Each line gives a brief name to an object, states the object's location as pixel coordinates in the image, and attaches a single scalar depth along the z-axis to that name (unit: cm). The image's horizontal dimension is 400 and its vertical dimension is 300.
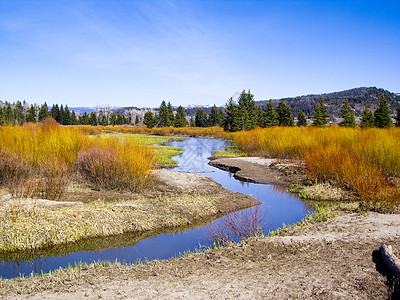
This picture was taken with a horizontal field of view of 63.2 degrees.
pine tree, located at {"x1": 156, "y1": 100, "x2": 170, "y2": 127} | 7044
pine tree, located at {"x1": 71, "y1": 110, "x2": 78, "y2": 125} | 8370
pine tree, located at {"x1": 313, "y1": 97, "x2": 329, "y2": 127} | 4903
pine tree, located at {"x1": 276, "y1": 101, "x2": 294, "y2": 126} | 5184
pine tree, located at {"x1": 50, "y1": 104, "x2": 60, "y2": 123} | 8183
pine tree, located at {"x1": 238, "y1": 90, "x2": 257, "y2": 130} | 5069
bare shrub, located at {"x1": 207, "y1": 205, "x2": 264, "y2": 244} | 763
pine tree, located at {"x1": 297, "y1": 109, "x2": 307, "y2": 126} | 6214
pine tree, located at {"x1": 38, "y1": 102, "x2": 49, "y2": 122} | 7485
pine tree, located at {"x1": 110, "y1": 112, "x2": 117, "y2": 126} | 9342
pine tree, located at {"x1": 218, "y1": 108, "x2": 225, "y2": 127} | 8005
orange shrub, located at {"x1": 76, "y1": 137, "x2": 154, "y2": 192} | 1222
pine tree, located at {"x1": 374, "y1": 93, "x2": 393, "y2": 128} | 4266
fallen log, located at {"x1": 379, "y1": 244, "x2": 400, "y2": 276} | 495
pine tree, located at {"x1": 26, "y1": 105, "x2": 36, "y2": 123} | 7229
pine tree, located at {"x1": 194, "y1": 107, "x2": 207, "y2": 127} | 8488
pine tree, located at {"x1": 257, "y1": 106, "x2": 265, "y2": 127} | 5532
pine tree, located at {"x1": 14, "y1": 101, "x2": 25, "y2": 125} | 7756
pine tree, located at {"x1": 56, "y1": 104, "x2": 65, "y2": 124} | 8031
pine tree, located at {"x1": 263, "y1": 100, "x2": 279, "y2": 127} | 5242
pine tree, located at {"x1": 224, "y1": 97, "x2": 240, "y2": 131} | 5147
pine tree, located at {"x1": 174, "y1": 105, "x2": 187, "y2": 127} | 7350
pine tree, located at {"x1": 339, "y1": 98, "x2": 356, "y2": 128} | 5138
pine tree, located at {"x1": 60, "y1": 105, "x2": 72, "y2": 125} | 8088
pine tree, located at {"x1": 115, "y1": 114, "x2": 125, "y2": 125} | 9725
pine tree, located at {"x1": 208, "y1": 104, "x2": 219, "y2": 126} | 8083
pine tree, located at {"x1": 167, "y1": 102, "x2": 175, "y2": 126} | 7213
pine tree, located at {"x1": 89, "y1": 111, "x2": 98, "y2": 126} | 8719
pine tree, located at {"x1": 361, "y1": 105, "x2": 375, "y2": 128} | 4712
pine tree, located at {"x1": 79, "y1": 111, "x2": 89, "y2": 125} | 8642
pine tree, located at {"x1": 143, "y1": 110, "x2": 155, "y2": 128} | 7119
